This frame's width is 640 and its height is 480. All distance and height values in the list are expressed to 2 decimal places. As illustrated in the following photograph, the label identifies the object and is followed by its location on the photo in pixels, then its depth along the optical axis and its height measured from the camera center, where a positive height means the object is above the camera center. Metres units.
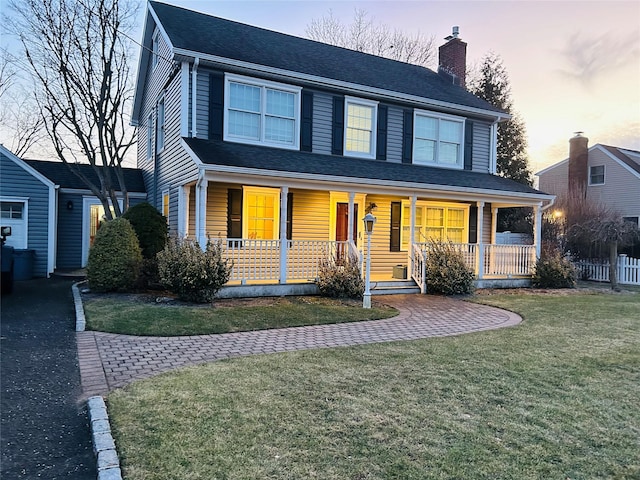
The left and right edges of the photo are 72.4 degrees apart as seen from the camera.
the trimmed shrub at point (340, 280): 10.60 -0.89
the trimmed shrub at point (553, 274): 13.92 -0.77
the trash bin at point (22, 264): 12.98 -0.88
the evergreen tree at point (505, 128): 27.97 +7.75
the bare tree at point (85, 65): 13.87 +5.68
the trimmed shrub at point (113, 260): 10.26 -0.53
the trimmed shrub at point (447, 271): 11.91 -0.68
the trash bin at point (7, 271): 10.17 -0.88
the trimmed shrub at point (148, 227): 11.41 +0.29
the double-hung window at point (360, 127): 13.27 +3.61
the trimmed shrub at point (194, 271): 9.10 -0.67
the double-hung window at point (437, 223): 14.55 +0.79
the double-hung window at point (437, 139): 14.38 +3.59
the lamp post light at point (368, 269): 9.61 -0.56
